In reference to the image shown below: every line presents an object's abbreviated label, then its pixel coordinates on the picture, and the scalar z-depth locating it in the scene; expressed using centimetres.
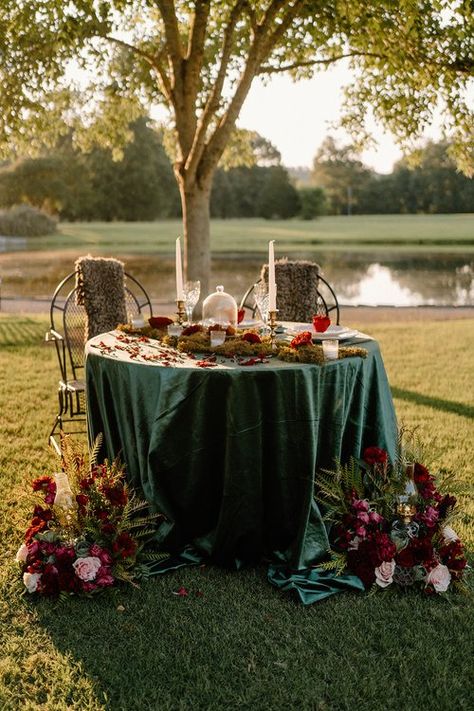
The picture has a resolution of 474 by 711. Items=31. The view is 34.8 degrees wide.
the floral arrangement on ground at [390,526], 371
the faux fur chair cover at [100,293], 618
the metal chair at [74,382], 552
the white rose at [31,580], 369
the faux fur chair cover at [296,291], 681
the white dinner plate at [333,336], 433
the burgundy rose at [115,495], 380
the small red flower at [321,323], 445
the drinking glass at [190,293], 468
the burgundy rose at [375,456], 388
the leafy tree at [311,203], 6788
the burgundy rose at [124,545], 373
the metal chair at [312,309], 677
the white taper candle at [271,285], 400
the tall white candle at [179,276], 445
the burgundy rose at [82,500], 381
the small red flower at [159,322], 477
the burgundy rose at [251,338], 421
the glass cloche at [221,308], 463
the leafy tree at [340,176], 6838
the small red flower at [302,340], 398
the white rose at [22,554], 383
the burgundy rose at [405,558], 370
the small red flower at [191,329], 445
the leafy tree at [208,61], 797
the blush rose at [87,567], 362
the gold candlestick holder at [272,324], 417
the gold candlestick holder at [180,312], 478
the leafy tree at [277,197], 6681
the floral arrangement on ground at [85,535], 368
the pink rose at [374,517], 383
